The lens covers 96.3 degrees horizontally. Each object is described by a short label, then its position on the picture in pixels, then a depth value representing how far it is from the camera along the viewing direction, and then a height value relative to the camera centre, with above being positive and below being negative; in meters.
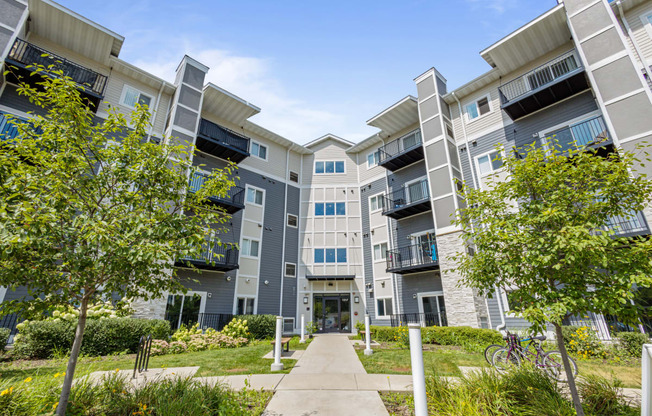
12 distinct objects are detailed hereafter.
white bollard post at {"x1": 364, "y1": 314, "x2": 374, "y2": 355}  9.84 -1.06
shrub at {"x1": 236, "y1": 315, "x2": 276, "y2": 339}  14.98 -0.76
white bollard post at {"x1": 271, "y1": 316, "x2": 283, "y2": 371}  7.34 -1.02
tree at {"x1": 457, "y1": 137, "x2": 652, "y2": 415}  4.04 +0.98
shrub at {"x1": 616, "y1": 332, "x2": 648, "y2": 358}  9.32 -1.11
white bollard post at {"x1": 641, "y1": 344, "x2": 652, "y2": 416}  2.08 -0.54
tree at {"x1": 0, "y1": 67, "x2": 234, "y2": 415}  3.54 +1.34
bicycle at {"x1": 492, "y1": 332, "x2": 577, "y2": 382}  6.99 -1.19
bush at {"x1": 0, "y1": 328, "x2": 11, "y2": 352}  8.95 -0.69
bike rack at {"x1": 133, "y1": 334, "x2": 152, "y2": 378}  7.09 -1.01
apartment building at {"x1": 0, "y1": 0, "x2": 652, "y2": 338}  12.57 +8.82
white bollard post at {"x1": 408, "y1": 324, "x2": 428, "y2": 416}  3.16 -0.68
